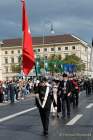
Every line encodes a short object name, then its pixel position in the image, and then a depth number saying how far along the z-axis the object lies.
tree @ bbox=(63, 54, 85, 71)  97.29
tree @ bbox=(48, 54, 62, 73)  61.39
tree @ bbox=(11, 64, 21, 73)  104.12
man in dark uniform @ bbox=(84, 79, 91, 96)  32.88
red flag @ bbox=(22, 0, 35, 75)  11.44
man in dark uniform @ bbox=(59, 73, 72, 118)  13.17
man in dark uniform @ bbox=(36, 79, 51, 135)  9.55
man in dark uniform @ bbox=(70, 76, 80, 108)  17.70
